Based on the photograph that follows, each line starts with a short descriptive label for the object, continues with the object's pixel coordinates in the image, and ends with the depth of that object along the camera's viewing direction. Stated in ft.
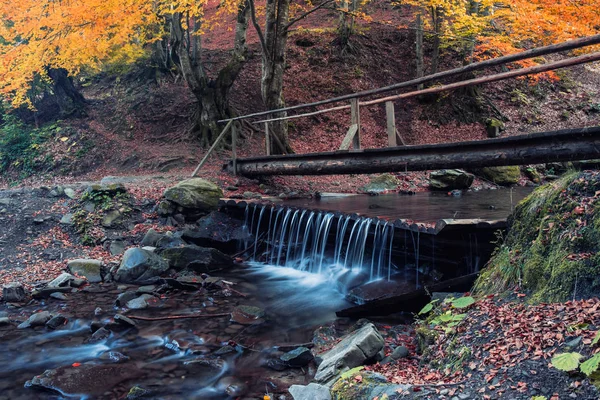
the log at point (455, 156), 19.70
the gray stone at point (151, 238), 30.83
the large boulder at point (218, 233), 32.00
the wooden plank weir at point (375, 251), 19.84
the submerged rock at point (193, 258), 28.25
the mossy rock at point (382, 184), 45.71
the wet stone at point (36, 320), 20.26
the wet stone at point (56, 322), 20.12
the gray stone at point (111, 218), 32.50
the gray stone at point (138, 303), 22.21
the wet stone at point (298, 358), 15.97
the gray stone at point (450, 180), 44.83
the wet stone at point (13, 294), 22.98
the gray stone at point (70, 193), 35.81
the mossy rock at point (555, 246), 11.93
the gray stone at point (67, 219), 32.34
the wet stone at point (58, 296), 23.65
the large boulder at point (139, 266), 26.40
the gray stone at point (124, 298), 22.57
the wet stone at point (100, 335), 18.83
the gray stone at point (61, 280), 24.84
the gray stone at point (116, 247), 29.94
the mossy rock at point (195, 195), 34.09
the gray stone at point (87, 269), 26.45
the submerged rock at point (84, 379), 14.74
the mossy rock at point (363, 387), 10.14
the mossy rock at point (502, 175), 49.39
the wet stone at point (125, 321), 19.88
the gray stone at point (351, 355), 13.23
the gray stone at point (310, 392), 11.32
